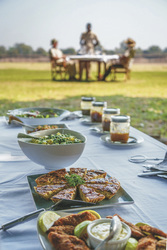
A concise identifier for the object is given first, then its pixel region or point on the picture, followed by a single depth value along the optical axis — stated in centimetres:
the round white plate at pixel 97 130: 178
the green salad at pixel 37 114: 197
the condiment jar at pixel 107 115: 177
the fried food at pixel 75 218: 67
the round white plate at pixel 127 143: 152
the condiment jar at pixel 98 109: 204
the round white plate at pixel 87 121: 203
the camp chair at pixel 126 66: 1198
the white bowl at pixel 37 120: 186
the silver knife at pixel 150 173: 112
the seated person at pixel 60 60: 1207
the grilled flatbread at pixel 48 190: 85
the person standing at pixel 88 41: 1275
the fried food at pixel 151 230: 62
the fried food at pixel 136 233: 62
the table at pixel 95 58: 1128
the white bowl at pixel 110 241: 56
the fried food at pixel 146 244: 56
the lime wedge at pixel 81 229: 63
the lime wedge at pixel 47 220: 66
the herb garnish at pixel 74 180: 91
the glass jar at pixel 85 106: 233
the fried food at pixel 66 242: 57
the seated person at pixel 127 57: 1179
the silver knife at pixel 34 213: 74
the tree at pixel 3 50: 2733
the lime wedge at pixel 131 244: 58
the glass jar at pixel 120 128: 155
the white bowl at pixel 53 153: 109
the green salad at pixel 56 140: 118
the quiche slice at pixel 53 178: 94
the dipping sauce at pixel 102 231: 59
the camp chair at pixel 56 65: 1212
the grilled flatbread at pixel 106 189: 87
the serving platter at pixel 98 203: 81
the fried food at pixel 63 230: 63
